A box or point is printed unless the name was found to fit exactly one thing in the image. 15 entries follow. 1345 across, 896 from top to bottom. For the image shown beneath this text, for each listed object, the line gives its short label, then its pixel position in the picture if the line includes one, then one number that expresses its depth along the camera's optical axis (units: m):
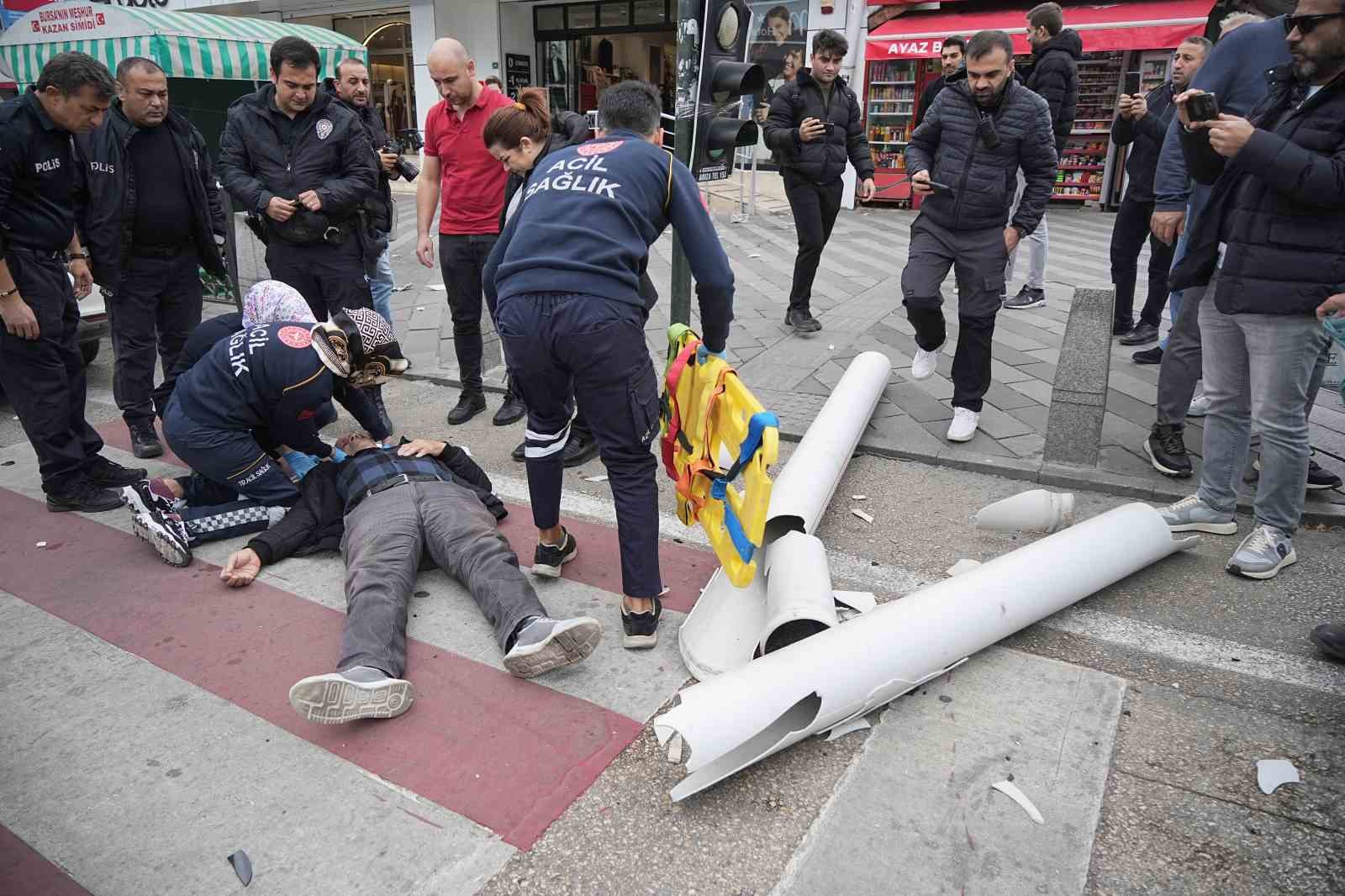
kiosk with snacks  11.51
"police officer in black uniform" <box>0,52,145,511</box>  3.51
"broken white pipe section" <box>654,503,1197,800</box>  2.09
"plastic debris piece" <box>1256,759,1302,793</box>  2.18
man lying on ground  2.43
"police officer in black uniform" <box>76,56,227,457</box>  4.20
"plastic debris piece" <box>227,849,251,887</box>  1.92
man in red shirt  4.64
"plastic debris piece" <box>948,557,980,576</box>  3.12
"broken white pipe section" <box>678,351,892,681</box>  2.65
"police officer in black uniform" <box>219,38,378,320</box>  4.49
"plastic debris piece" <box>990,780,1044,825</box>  2.08
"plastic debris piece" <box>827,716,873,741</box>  2.36
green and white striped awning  9.89
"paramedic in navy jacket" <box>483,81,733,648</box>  2.63
